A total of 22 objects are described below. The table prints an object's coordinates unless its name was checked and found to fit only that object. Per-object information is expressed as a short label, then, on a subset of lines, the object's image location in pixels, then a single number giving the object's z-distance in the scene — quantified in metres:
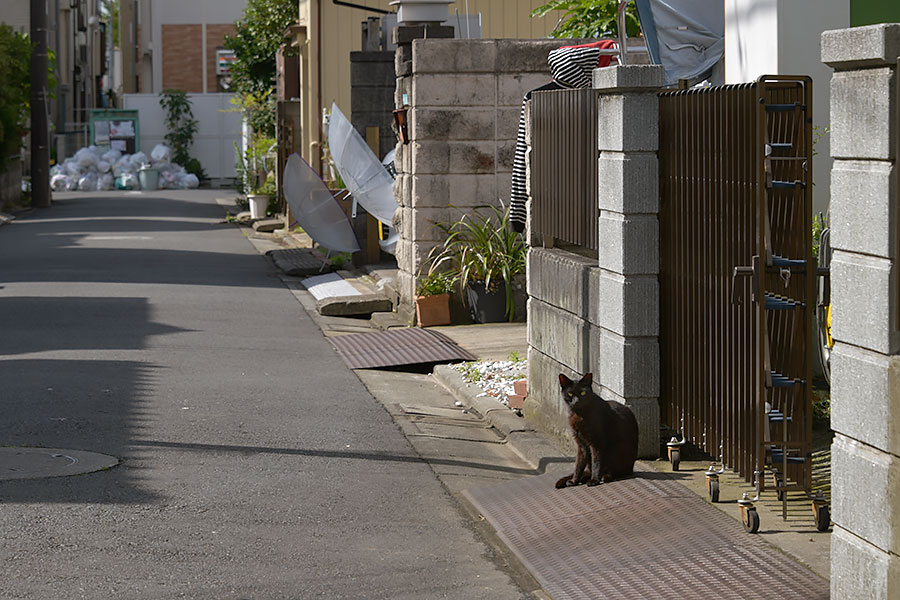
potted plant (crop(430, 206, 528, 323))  13.29
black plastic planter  13.38
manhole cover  7.20
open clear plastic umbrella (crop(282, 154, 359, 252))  17.67
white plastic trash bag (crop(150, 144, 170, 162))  45.59
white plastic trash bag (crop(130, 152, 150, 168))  45.31
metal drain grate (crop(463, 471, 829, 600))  5.19
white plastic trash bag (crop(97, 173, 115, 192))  44.53
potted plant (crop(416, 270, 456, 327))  13.50
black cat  6.59
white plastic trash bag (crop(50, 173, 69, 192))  44.47
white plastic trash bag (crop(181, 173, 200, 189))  45.88
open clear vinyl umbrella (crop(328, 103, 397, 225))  16.20
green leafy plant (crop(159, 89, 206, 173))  47.66
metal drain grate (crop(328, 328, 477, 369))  11.59
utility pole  35.00
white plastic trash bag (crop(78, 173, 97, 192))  44.47
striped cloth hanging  9.46
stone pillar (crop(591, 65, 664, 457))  6.89
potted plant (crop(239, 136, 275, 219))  29.56
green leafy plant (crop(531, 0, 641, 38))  12.62
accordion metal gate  5.77
